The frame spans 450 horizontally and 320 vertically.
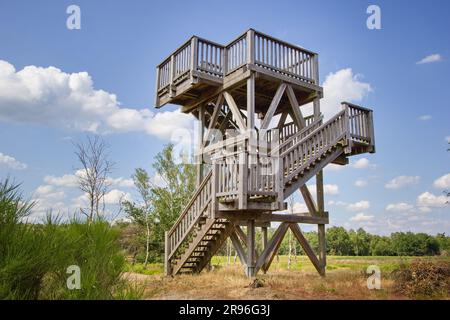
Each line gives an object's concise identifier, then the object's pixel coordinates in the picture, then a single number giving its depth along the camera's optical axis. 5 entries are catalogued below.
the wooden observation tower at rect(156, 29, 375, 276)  9.29
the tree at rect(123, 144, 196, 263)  22.12
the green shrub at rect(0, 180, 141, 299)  3.15
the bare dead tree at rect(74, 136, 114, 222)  16.83
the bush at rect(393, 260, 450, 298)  7.81
